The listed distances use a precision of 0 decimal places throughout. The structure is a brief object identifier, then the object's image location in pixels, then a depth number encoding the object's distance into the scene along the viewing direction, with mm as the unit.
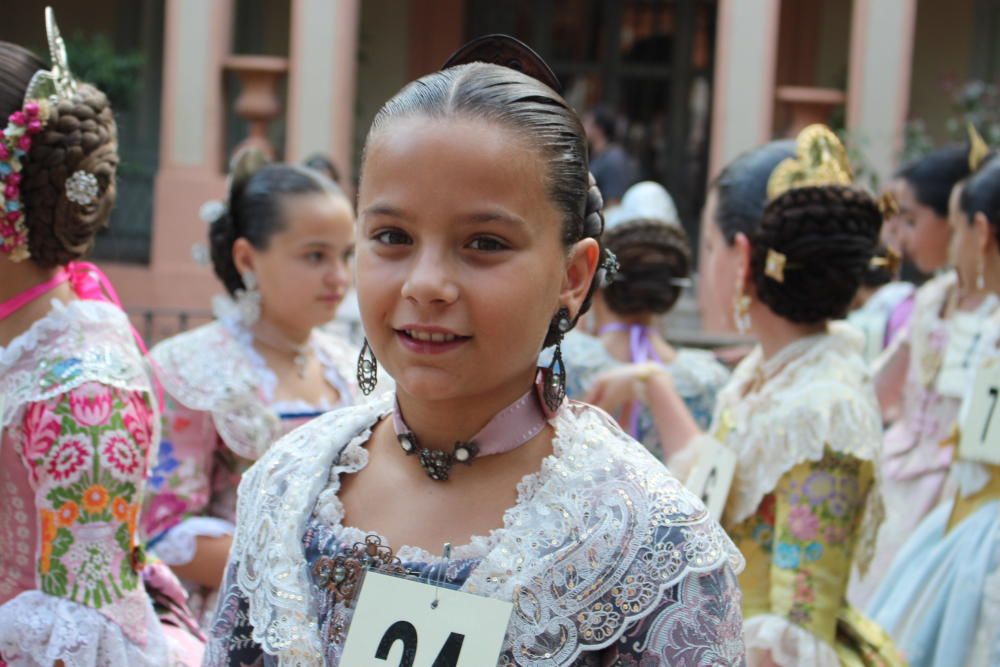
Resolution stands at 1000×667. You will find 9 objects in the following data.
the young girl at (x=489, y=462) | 1626
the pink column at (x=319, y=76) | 10273
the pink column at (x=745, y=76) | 10016
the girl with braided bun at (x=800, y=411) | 2693
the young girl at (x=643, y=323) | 3875
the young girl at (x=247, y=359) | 3188
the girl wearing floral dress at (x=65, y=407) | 2193
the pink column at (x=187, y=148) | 10383
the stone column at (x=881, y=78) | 10000
